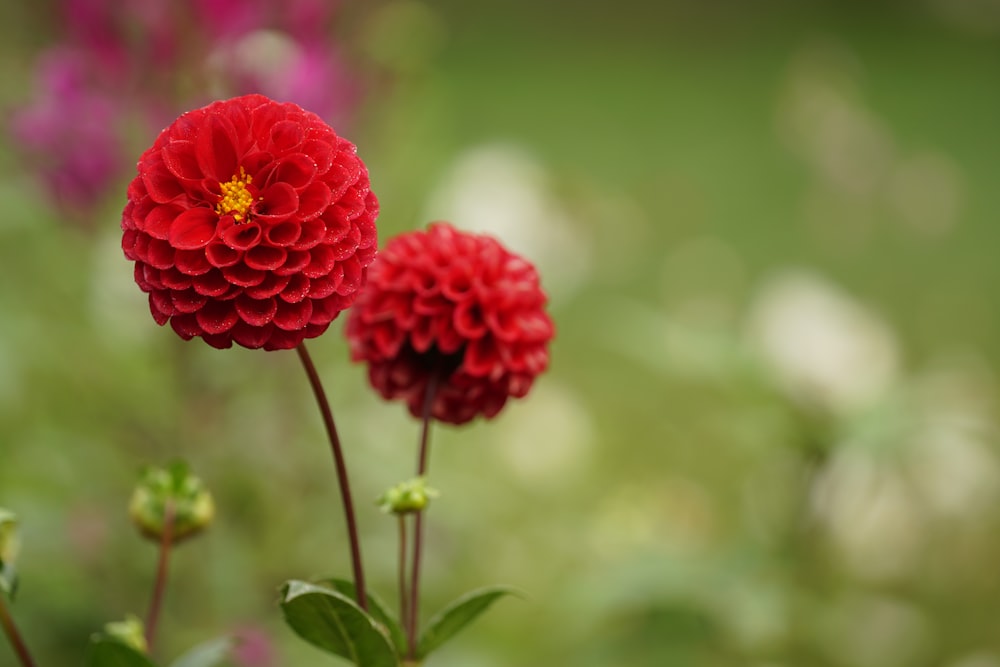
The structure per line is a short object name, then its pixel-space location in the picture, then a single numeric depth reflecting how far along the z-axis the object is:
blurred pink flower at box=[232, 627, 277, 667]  1.36
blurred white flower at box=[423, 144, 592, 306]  2.24
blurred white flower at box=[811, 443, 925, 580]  1.70
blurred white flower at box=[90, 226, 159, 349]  1.54
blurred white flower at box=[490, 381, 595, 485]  2.19
